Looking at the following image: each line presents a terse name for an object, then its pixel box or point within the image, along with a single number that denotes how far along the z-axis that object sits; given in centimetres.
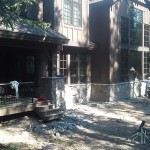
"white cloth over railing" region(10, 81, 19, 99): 870
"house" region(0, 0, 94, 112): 945
